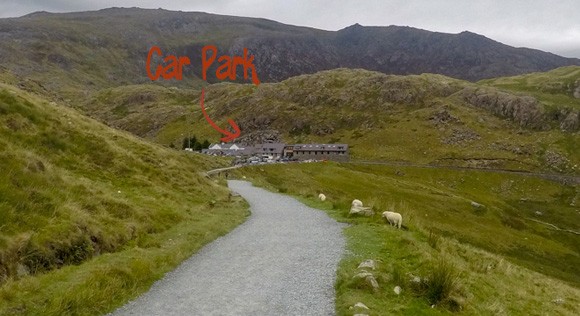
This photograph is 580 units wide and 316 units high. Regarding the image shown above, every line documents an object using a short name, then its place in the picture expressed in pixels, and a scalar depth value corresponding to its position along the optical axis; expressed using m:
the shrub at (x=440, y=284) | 14.84
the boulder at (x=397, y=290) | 15.27
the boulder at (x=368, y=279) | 15.62
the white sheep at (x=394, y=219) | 28.45
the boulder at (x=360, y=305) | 13.60
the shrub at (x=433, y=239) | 24.19
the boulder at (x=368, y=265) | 17.81
